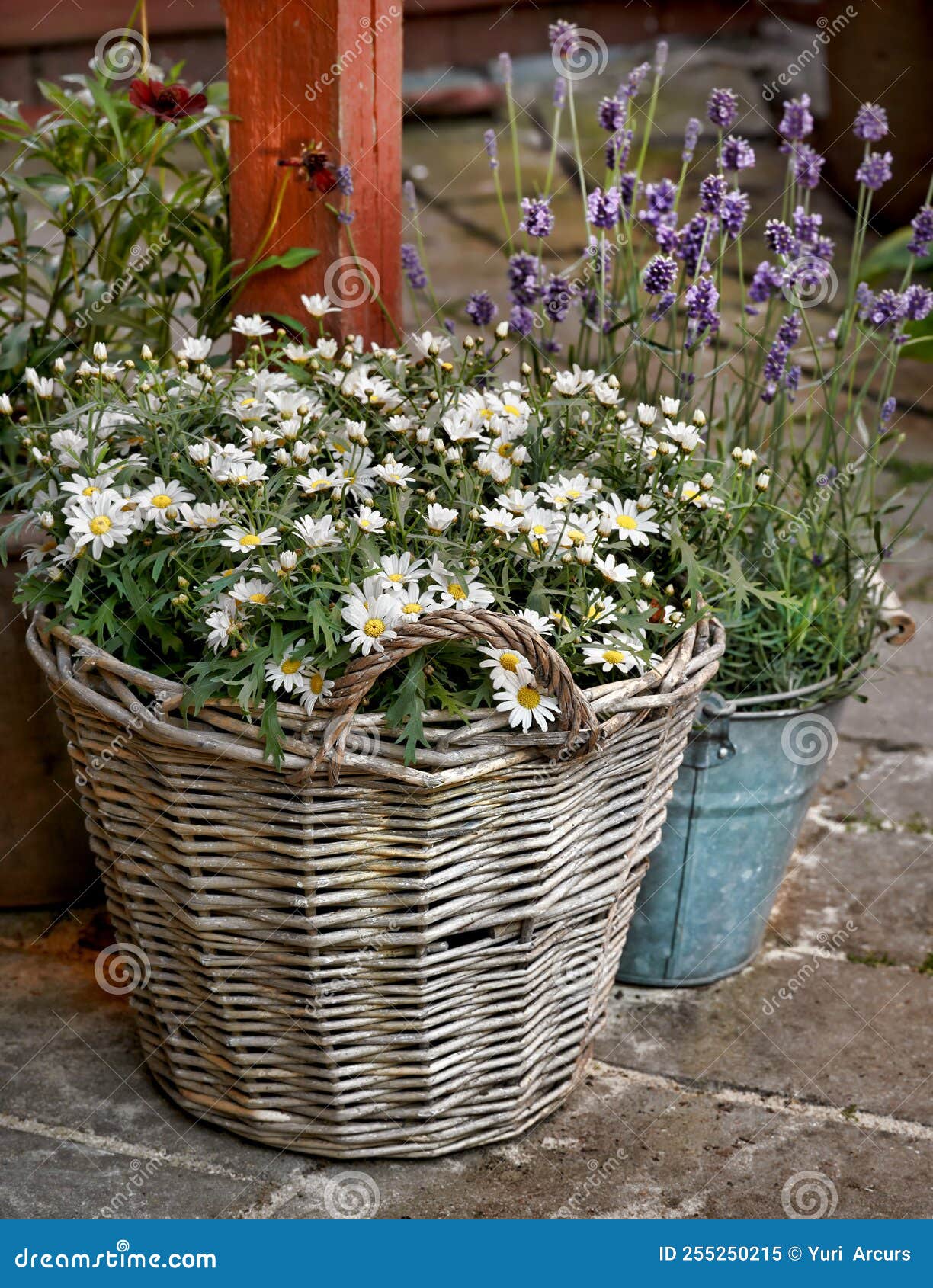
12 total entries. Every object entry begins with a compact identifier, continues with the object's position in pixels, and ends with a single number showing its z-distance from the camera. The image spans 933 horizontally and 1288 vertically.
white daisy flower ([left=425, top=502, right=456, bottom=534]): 1.78
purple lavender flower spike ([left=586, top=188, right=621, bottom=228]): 1.94
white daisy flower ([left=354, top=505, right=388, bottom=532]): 1.76
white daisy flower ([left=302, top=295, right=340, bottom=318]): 1.95
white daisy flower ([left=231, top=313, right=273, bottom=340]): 1.94
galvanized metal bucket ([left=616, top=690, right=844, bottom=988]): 1.99
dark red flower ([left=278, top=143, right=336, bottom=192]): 2.01
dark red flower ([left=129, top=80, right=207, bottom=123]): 2.02
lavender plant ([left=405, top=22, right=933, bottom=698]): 1.96
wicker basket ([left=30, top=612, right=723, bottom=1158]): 1.74
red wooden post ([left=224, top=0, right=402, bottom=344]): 2.00
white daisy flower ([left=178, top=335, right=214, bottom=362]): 1.94
